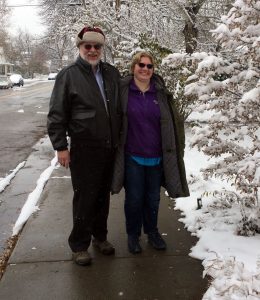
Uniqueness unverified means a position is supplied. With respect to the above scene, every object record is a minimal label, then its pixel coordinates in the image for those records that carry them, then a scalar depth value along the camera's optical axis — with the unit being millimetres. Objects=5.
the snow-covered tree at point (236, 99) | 2530
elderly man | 2556
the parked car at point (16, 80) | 35354
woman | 2723
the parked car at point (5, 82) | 30956
